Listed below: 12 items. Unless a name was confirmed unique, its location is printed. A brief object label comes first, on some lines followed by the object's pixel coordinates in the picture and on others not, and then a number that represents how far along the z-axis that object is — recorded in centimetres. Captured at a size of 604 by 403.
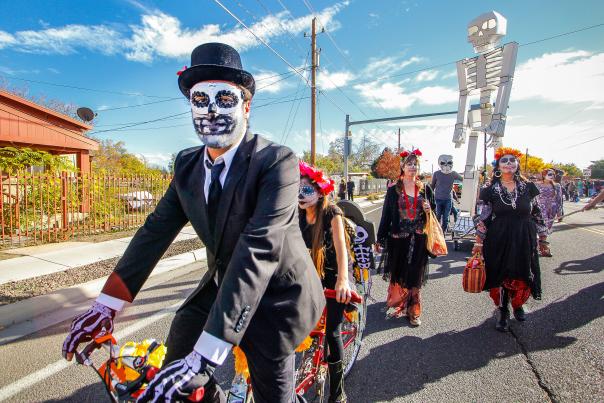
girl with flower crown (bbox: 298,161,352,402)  233
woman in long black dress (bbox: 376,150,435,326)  396
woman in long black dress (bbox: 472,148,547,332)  386
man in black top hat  129
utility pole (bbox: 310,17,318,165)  1845
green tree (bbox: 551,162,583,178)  7831
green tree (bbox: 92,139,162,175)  3742
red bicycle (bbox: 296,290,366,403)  225
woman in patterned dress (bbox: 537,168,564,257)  829
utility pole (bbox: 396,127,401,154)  4995
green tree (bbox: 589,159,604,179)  6606
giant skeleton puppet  838
